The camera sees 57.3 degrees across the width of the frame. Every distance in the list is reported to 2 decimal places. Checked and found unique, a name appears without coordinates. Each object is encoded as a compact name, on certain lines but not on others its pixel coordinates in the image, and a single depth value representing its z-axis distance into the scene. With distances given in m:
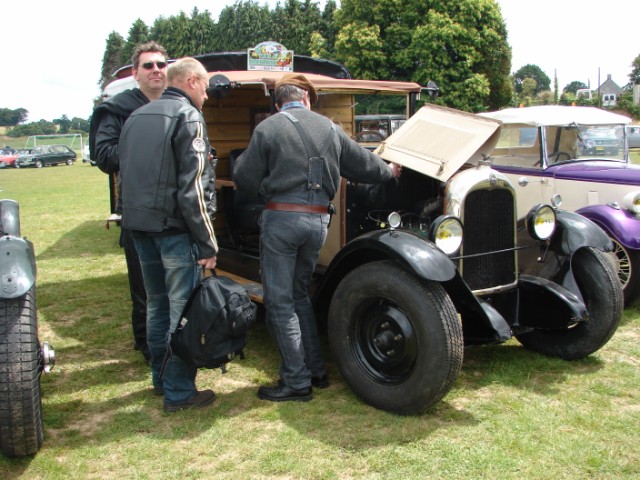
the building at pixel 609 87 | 77.91
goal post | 46.08
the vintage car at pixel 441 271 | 3.11
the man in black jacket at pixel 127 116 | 3.73
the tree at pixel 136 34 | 51.12
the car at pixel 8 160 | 34.38
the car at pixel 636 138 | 26.08
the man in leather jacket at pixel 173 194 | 3.04
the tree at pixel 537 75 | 114.31
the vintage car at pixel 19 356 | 2.61
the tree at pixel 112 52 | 56.84
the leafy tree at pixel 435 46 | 27.17
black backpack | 3.00
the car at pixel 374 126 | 5.34
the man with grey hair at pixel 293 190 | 3.29
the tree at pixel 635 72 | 61.43
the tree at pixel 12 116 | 102.31
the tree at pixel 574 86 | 100.06
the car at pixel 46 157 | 34.22
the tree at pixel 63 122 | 99.61
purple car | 5.86
